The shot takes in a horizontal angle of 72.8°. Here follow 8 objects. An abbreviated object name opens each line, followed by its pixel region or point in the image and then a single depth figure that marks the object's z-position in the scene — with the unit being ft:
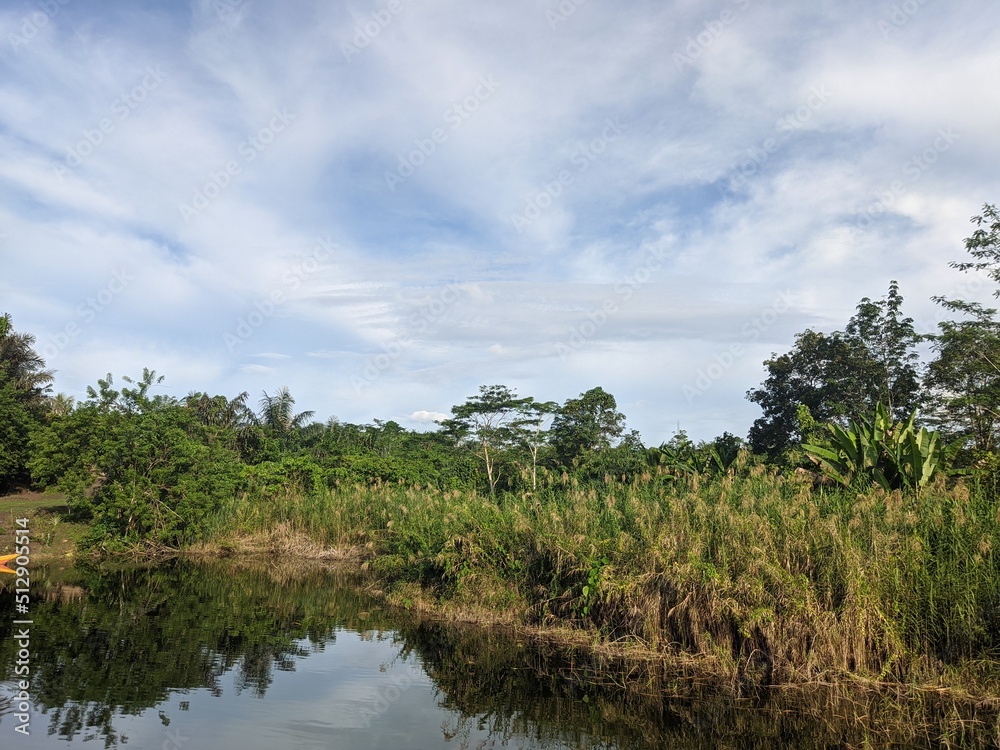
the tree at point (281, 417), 120.47
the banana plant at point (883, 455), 36.58
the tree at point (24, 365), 101.19
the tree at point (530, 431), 101.81
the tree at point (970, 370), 67.15
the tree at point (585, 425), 98.94
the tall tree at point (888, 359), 95.35
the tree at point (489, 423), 100.99
